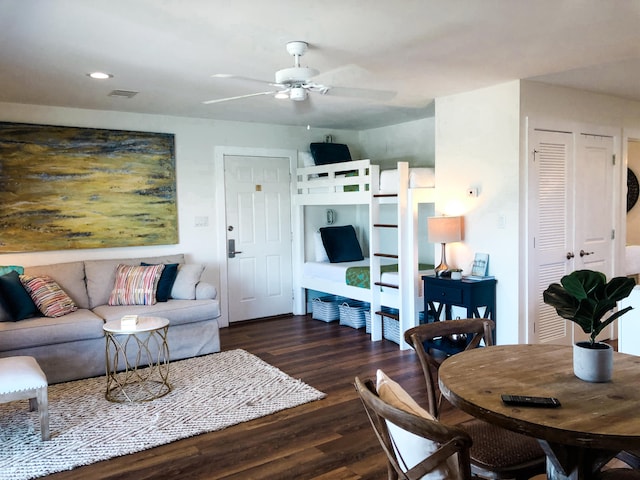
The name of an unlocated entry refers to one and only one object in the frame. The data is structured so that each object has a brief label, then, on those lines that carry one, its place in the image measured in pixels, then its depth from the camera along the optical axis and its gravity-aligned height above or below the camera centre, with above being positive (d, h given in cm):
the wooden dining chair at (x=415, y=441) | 139 -65
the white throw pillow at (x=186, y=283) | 506 -66
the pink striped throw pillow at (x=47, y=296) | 439 -67
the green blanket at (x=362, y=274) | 552 -65
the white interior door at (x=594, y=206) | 470 +2
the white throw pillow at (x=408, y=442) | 149 -66
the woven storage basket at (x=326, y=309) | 619 -114
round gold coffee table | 379 -124
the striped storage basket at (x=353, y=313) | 580 -112
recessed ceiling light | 378 +103
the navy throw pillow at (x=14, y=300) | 422 -65
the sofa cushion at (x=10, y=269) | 449 -44
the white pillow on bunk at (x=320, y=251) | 652 -47
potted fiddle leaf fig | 175 -33
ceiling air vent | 441 +104
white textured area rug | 297 -131
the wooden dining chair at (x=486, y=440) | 184 -86
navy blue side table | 429 -71
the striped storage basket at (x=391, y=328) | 518 -116
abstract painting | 487 +28
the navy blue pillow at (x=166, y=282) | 494 -62
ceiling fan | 303 +78
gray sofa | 410 -87
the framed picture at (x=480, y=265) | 449 -47
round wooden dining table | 148 -61
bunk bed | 493 -10
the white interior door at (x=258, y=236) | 612 -26
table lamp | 458 -17
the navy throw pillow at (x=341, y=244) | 642 -39
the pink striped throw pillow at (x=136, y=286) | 486 -65
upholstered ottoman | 303 -97
